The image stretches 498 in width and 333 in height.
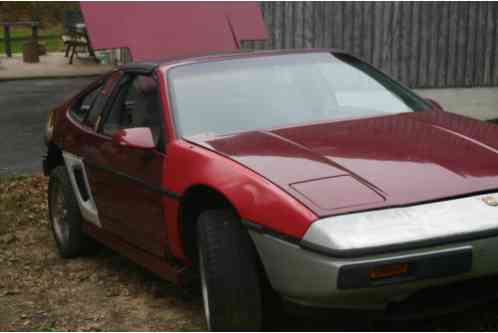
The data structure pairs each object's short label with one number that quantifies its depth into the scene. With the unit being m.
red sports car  3.44
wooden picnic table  22.95
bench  24.03
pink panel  8.66
